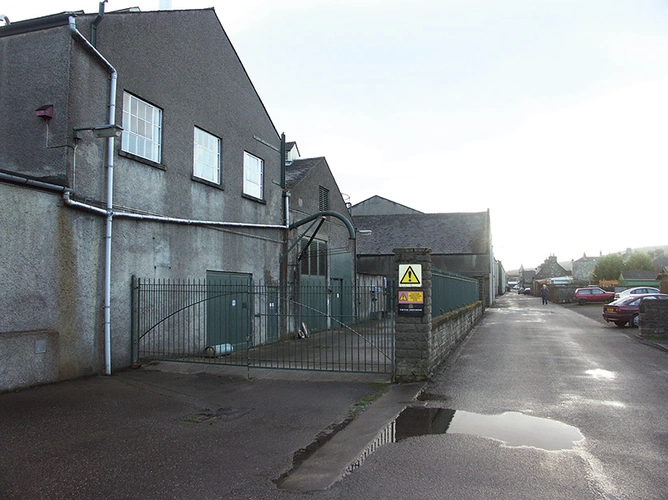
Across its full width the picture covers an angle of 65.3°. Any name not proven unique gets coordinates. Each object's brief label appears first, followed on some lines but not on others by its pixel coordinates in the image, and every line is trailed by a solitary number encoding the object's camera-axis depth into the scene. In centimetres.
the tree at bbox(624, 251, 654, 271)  8381
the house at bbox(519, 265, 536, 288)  13275
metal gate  1089
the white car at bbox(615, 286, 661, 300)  3294
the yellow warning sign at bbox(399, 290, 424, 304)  959
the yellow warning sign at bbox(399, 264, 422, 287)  964
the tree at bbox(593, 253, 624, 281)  8062
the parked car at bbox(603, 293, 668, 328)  2175
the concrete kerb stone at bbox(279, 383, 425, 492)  486
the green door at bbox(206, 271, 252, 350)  1302
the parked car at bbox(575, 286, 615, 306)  4241
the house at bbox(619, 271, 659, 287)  7600
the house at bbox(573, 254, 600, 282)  13150
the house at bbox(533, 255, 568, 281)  11521
